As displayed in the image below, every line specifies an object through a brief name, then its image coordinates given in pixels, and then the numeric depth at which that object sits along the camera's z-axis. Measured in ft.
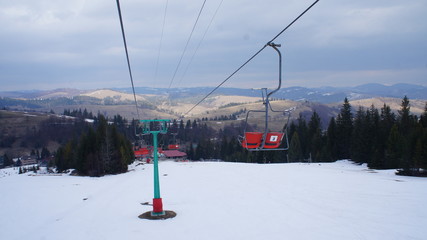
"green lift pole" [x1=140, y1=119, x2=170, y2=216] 56.56
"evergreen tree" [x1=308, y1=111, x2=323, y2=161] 220.02
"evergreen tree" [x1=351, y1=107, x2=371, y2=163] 179.83
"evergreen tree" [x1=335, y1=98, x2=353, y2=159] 217.97
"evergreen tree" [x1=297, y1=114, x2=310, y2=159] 238.13
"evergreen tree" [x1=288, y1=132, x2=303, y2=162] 228.84
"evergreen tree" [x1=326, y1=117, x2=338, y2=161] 220.64
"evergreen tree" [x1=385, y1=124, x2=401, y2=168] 142.46
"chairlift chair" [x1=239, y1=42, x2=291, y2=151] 50.03
